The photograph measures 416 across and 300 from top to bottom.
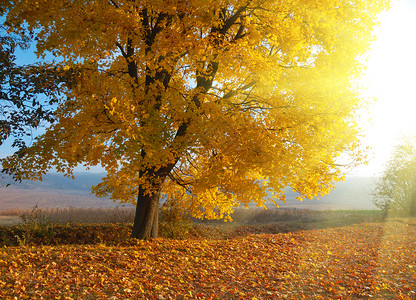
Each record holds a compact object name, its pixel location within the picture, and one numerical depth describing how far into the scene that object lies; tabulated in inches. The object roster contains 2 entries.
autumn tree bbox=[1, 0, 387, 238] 327.6
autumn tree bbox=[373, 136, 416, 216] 1000.2
